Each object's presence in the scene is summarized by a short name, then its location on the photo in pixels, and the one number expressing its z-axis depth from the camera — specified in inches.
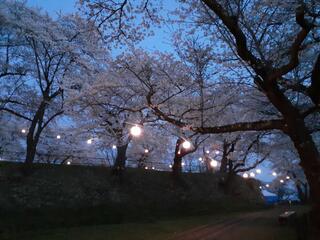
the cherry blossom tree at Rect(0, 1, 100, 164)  876.6
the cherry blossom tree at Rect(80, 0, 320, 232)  362.9
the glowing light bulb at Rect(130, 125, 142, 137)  602.9
